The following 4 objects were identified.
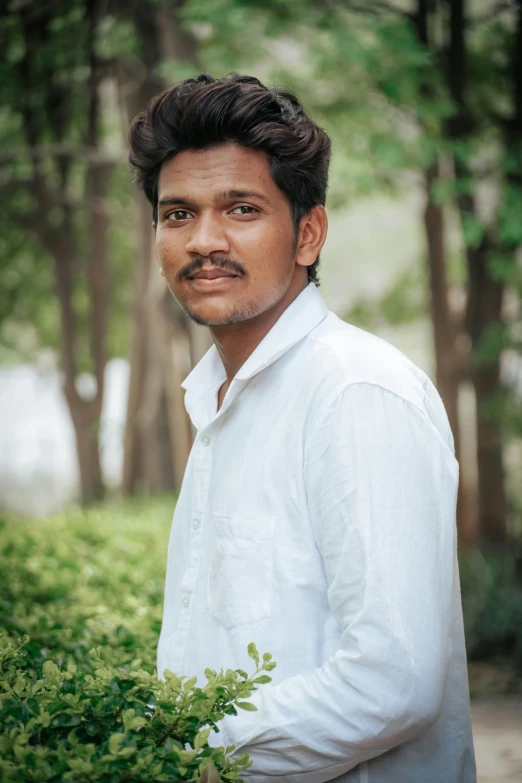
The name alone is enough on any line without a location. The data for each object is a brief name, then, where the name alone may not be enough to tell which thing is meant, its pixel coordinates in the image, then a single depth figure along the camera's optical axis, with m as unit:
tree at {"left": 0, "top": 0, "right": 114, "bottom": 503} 9.48
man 1.74
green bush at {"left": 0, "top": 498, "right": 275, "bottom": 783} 1.64
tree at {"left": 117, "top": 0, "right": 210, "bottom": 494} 7.15
